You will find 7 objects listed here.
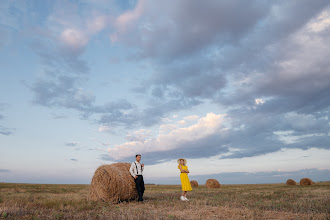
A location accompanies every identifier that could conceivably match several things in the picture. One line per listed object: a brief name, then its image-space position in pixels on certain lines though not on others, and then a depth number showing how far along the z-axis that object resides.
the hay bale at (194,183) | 35.91
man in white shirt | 13.91
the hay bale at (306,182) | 34.50
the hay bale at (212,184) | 31.62
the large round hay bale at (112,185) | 13.59
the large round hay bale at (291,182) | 36.29
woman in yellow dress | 13.93
